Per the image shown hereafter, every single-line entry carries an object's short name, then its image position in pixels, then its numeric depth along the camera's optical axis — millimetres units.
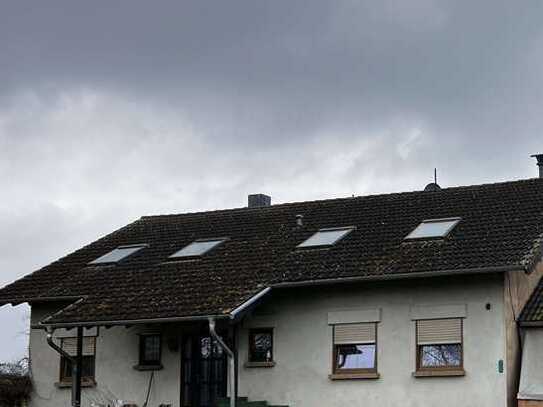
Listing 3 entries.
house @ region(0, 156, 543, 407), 24609
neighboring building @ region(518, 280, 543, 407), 23656
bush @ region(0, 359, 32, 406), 29609
